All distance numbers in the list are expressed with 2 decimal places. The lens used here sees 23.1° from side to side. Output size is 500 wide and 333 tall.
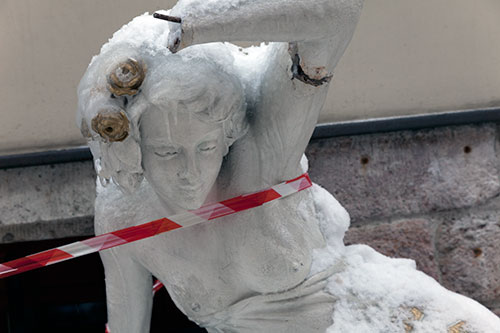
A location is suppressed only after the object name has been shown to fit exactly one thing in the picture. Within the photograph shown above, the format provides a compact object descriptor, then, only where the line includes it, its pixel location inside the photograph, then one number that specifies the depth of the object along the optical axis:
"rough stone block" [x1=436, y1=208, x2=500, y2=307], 5.10
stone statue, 3.05
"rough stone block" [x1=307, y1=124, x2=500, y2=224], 5.11
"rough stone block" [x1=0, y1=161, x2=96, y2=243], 5.10
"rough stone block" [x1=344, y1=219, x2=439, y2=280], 5.10
